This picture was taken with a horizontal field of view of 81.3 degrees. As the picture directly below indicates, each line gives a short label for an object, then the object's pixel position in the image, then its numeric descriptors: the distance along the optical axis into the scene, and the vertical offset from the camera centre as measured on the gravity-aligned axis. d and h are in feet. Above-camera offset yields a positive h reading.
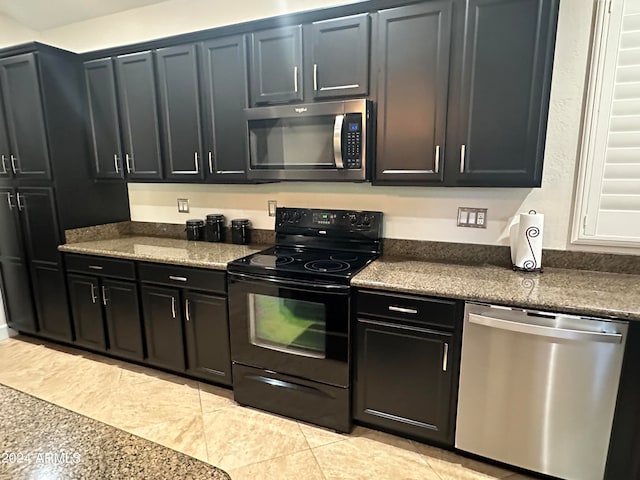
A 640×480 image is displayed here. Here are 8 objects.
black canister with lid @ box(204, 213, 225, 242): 9.87 -1.37
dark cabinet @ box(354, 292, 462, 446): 6.23 -3.27
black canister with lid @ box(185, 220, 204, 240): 10.15 -1.43
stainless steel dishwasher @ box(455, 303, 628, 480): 5.32 -3.23
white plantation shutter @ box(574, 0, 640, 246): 6.07 +0.64
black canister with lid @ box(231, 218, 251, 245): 9.55 -1.41
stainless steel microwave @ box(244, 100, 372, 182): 6.90 +0.66
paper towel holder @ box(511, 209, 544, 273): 6.68 -1.61
